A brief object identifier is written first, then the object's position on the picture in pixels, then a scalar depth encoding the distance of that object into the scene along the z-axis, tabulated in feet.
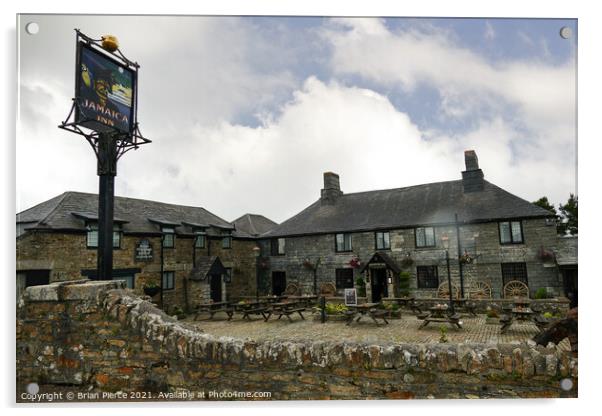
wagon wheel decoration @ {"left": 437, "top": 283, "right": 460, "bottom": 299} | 61.31
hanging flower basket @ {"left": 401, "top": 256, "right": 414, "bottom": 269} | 65.05
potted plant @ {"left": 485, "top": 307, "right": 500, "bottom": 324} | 44.98
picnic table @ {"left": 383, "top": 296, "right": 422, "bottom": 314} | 51.98
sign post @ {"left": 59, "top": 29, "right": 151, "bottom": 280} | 22.47
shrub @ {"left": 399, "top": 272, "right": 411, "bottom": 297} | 65.26
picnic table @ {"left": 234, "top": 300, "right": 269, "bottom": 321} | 52.42
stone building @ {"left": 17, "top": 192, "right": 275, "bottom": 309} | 44.32
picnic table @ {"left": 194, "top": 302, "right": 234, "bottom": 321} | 54.19
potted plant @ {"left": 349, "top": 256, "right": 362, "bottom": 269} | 69.31
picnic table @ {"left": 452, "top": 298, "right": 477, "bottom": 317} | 49.30
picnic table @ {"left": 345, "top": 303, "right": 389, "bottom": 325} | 46.14
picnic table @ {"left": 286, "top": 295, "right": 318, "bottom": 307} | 60.18
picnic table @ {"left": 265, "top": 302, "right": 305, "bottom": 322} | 50.70
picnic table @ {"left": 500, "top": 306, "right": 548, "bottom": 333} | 36.91
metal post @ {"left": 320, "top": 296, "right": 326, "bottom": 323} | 48.36
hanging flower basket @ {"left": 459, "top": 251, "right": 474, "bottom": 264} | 60.54
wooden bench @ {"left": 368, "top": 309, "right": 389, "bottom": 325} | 45.85
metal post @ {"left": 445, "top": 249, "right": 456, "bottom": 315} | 45.24
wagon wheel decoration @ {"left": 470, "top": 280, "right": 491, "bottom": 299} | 59.11
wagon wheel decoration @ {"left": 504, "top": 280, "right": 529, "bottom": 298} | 56.59
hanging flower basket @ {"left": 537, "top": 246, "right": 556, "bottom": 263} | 55.16
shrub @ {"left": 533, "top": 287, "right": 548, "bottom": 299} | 53.72
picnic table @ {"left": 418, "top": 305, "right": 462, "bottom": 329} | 40.34
